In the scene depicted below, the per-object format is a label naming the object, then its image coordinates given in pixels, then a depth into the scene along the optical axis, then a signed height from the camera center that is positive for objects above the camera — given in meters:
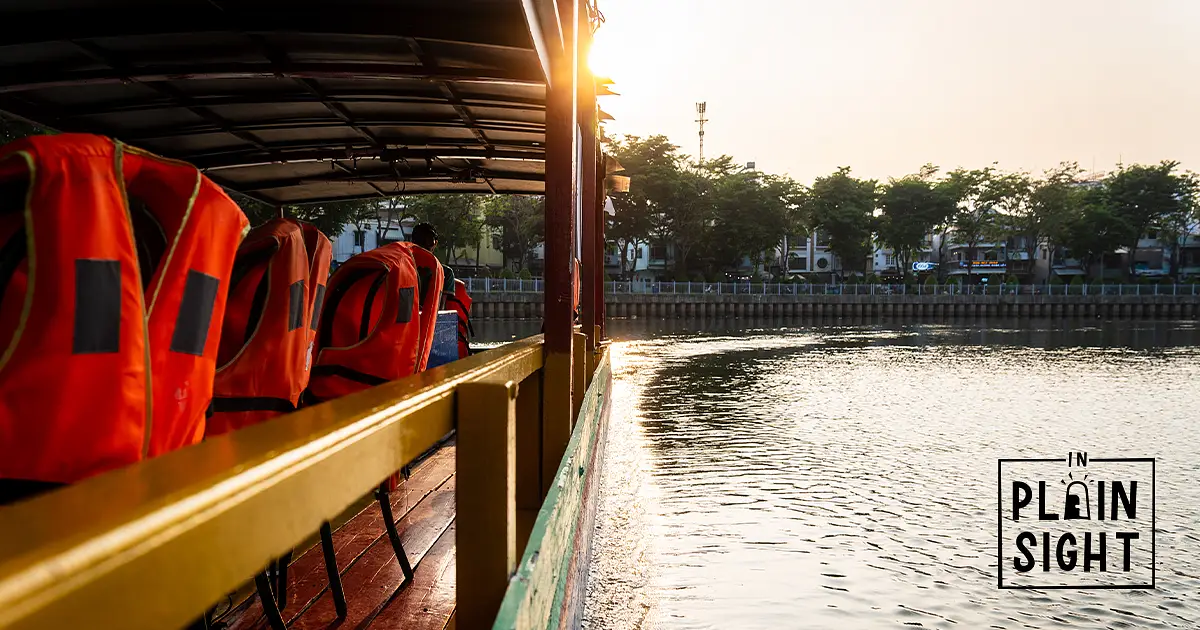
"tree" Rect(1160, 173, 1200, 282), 57.47 +4.18
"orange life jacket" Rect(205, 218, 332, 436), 2.11 -0.10
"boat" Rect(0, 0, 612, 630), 0.74 -0.17
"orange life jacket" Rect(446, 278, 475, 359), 6.74 -0.21
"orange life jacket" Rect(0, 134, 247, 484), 1.14 -0.04
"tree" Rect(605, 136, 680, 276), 46.72 +5.09
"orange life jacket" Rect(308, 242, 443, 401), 2.86 -0.13
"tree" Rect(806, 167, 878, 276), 54.53 +4.42
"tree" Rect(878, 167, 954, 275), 55.38 +4.24
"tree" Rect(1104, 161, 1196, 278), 56.91 +5.29
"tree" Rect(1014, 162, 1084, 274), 55.38 +4.42
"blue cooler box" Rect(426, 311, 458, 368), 5.91 -0.38
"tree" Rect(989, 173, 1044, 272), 55.81 +4.51
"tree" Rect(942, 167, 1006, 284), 55.81 +5.07
